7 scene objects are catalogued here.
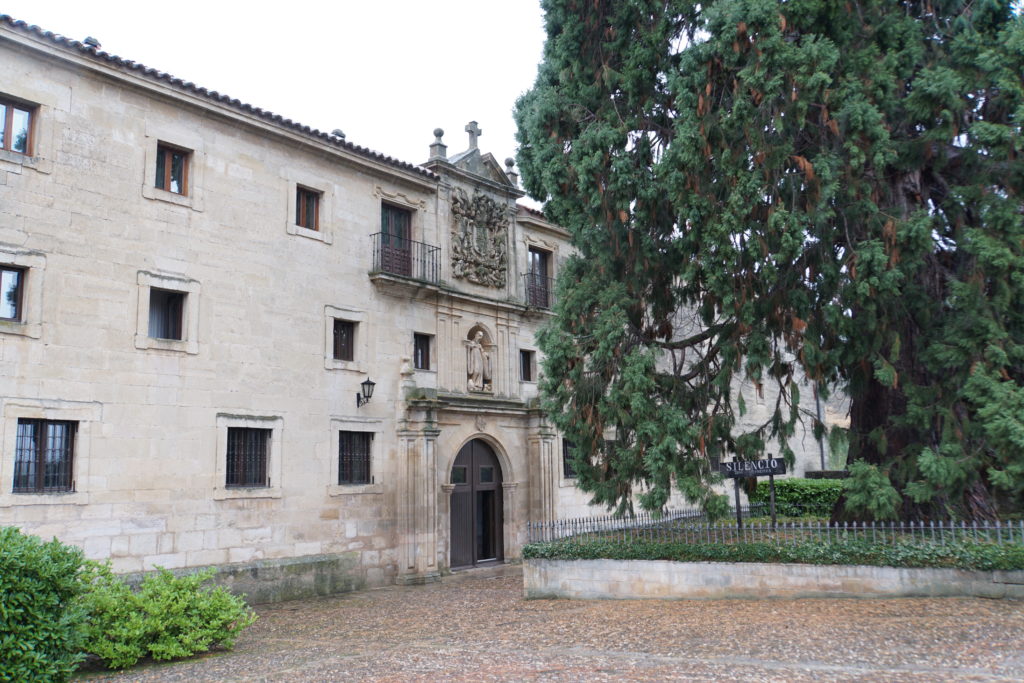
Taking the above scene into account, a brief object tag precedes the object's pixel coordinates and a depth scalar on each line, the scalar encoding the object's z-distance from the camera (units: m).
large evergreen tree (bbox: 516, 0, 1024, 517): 10.52
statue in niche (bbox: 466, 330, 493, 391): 18.56
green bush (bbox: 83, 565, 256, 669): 8.30
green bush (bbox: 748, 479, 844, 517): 26.23
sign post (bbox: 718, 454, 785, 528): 12.13
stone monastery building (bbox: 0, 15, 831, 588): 11.90
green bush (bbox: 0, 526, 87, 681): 7.05
